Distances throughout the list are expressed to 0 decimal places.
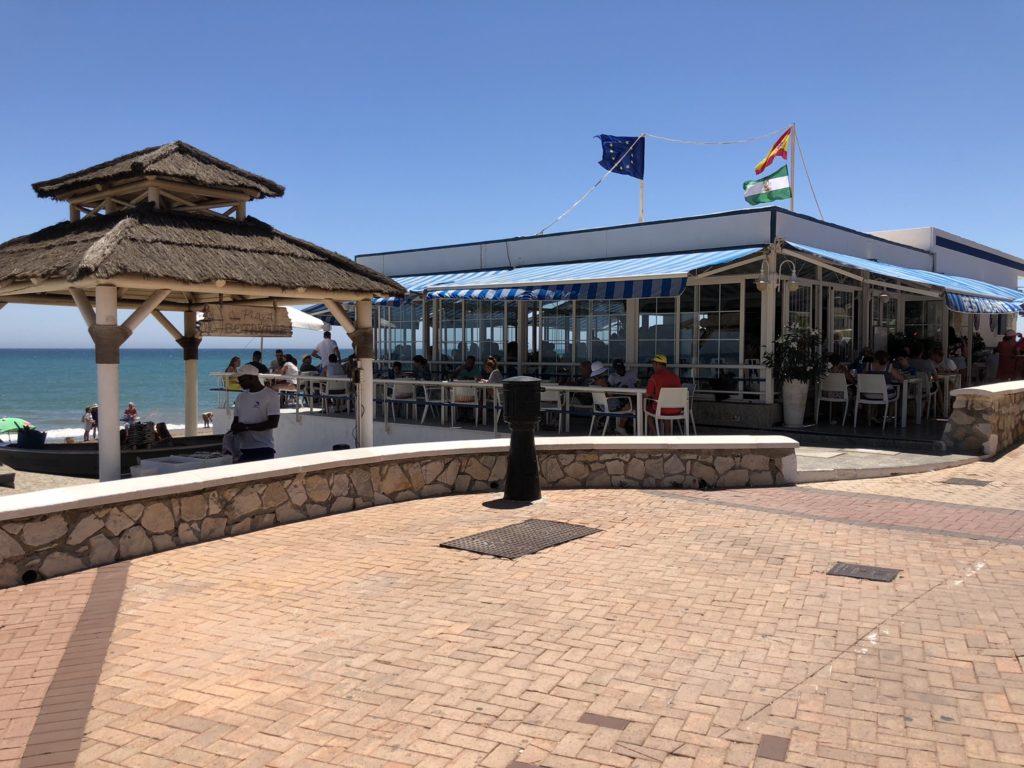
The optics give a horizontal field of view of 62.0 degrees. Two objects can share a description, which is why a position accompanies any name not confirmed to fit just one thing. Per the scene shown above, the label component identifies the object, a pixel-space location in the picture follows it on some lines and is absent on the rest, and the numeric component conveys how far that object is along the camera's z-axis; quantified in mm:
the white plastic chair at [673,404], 11398
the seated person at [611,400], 11789
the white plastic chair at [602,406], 11926
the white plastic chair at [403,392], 15750
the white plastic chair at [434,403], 14047
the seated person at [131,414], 22231
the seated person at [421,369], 16562
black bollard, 8508
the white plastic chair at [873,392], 13188
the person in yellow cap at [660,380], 11477
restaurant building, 13398
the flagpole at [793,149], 16234
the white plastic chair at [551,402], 12906
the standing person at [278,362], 19502
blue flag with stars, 18547
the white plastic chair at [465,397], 14211
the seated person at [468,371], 16141
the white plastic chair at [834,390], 13648
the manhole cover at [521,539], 6668
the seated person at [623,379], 13039
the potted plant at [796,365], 12828
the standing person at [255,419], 9250
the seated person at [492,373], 13547
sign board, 12367
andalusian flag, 16420
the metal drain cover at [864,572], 5873
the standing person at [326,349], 17766
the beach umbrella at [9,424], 21322
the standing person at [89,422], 26141
